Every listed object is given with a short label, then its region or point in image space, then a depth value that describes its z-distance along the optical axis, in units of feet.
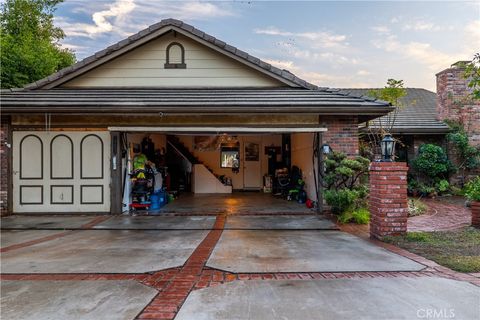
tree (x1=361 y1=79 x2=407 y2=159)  37.27
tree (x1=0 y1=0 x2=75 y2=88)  49.75
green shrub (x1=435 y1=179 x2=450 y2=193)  38.19
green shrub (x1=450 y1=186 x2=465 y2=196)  38.47
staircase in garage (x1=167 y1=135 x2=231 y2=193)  45.29
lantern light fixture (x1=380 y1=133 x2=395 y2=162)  19.04
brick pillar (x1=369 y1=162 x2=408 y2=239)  18.47
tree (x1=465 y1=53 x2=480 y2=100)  19.27
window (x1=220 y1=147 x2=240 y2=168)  50.03
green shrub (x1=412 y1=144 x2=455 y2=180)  38.70
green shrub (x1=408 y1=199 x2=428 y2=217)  27.56
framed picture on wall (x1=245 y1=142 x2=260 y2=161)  49.96
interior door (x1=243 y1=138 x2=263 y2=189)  49.78
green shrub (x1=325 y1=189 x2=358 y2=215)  23.52
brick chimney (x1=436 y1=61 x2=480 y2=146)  40.19
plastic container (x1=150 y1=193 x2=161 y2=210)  30.30
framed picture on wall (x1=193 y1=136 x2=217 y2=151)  49.16
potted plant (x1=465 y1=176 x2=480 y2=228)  21.76
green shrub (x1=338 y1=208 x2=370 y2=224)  24.00
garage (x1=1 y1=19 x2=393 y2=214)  26.30
